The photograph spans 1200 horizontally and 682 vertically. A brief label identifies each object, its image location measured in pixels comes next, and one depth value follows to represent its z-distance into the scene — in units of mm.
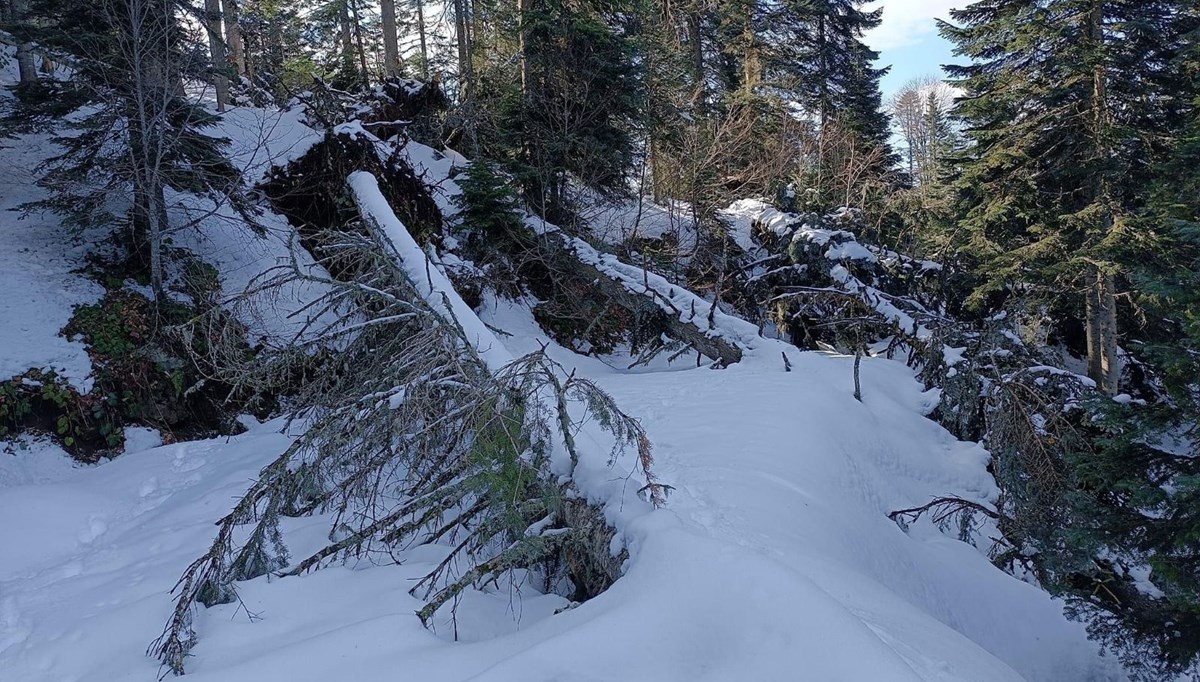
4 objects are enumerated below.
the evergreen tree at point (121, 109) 6648
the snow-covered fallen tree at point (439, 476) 2920
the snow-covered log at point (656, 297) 8680
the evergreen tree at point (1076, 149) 11016
